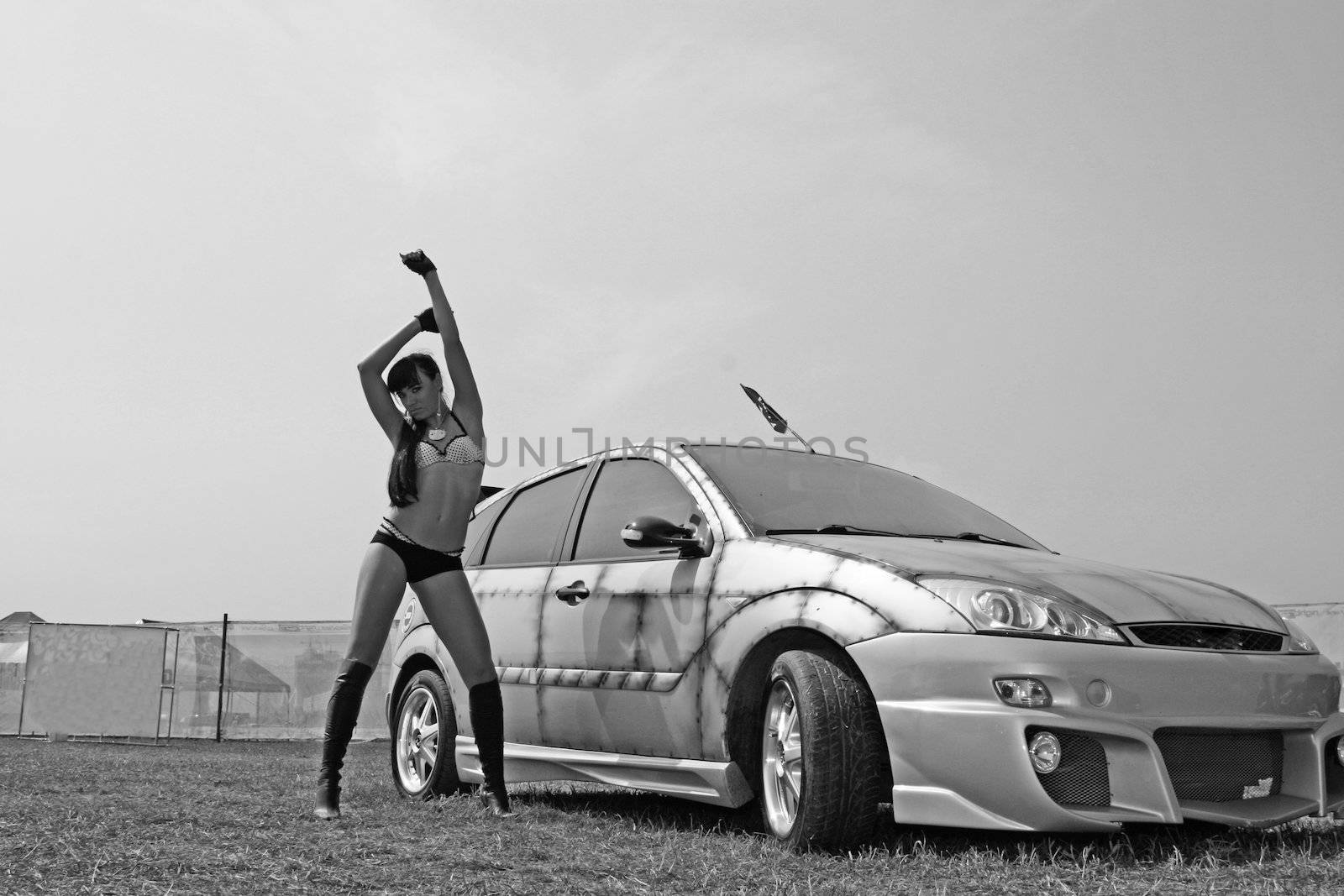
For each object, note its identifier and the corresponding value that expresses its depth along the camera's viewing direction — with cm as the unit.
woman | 487
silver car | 354
